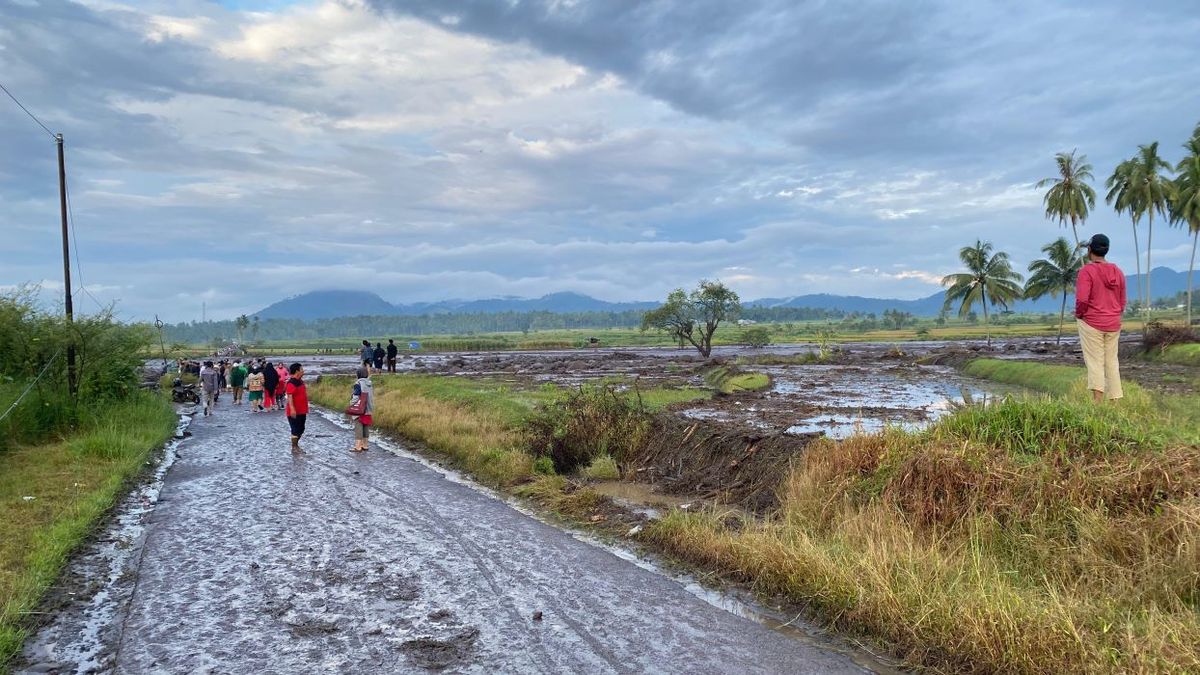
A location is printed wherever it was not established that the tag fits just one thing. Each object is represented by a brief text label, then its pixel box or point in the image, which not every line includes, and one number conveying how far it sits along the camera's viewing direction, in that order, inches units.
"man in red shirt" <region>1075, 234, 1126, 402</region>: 345.1
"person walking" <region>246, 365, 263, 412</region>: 1133.7
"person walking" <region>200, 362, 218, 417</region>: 1075.3
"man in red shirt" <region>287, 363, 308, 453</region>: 693.9
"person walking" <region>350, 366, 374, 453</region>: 689.0
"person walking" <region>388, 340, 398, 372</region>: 1682.6
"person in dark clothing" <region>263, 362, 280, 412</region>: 1133.7
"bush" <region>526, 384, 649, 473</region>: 579.5
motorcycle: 1328.7
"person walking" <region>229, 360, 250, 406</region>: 1304.1
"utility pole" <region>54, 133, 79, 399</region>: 762.8
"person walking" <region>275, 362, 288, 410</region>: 1188.5
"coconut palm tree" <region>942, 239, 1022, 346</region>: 2422.5
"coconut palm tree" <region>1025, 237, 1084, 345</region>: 2367.1
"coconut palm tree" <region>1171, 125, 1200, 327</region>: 1846.7
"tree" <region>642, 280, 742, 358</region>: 2409.0
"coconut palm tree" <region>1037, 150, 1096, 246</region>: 2122.3
